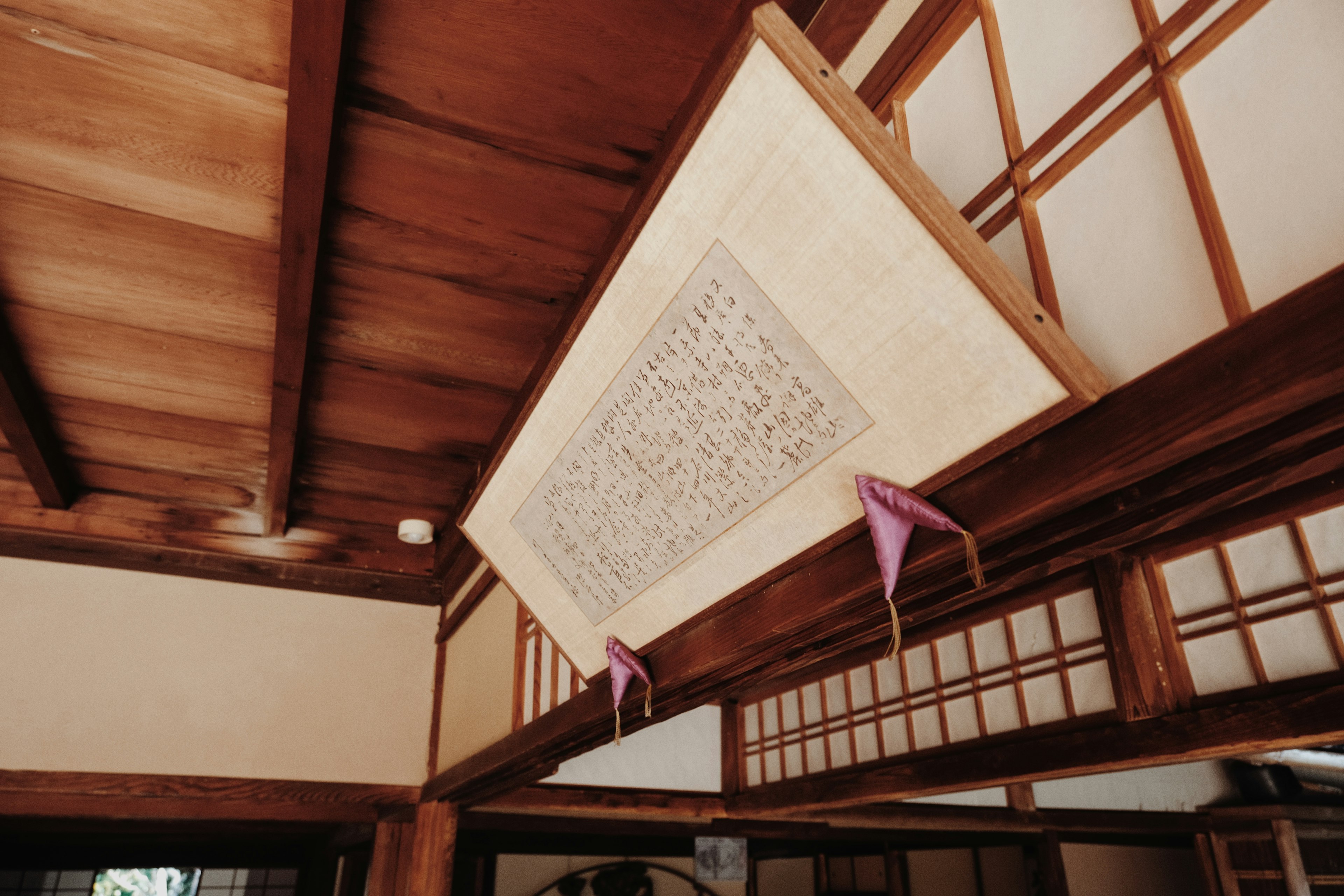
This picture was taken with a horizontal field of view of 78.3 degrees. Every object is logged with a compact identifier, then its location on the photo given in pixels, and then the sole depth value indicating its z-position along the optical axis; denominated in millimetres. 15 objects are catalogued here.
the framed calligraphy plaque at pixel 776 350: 1037
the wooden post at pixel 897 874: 6699
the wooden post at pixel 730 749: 4816
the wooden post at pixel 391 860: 3945
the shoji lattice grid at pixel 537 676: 2951
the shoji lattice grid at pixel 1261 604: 2387
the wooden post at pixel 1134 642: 2656
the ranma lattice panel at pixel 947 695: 2979
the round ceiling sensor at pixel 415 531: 4168
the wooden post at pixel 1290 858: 5191
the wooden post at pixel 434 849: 3773
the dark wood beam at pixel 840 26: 1522
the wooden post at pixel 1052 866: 5902
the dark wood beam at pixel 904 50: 1378
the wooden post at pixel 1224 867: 5598
